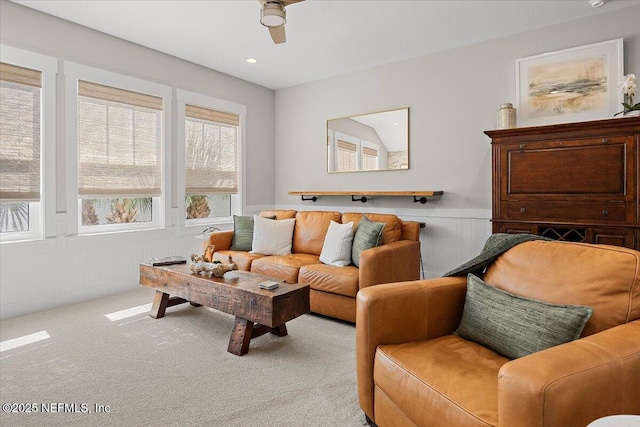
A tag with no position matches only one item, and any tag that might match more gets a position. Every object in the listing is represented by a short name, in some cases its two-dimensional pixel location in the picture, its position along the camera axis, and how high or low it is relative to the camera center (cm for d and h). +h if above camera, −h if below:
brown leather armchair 99 -47
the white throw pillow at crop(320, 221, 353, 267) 333 -32
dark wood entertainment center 273 +24
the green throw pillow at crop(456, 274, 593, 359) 132 -43
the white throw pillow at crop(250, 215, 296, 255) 389 -26
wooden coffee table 235 -59
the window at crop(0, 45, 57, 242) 311 +64
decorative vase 341 +88
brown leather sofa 295 -46
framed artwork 320 +117
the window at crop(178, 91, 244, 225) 459 +74
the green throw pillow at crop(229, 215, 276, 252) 405 -25
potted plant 282 +94
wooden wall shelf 411 +22
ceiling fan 240 +132
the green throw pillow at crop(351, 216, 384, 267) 321 -23
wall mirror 448 +90
